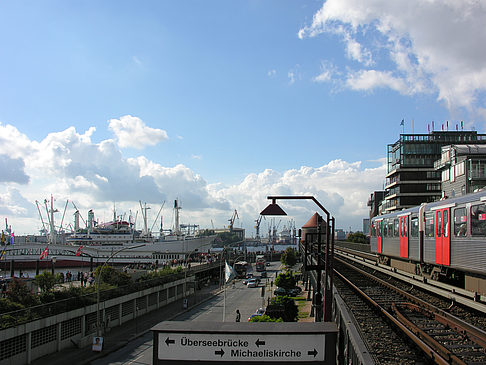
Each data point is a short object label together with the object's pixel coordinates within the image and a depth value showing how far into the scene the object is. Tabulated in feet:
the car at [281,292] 145.69
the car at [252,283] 226.99
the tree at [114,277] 131.75
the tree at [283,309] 90.12
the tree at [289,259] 295.89
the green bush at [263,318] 69.37
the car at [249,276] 272.31
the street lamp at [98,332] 91.90
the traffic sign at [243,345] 19.22
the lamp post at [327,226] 39.50
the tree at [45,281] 106.22
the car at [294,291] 171.49
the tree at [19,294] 92.07
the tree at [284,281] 168.45
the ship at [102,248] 375.04
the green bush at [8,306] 86.03
